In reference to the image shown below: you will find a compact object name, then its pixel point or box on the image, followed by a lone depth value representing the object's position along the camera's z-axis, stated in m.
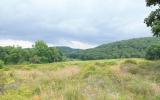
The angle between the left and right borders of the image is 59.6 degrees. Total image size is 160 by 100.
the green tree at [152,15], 9.73
